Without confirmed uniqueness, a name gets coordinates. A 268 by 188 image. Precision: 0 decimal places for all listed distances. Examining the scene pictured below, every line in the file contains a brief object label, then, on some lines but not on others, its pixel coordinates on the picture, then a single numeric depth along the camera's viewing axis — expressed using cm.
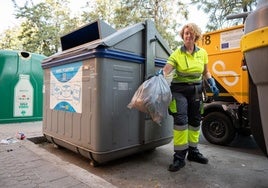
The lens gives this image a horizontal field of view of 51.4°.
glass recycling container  580
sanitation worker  320
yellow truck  463
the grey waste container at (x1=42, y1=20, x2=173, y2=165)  300
